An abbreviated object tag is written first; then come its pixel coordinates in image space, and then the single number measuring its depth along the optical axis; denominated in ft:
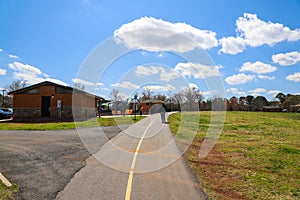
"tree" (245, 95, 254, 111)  310.00
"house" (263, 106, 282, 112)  270.26
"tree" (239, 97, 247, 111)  281.41
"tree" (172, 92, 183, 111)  173.47
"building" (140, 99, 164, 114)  216.49
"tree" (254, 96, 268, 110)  295.58
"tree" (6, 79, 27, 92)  259.68
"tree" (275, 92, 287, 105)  310.65
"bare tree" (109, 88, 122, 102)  171.96
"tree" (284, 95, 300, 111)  269.48
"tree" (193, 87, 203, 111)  207.21
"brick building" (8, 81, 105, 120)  99.71
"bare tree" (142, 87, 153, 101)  221.66
